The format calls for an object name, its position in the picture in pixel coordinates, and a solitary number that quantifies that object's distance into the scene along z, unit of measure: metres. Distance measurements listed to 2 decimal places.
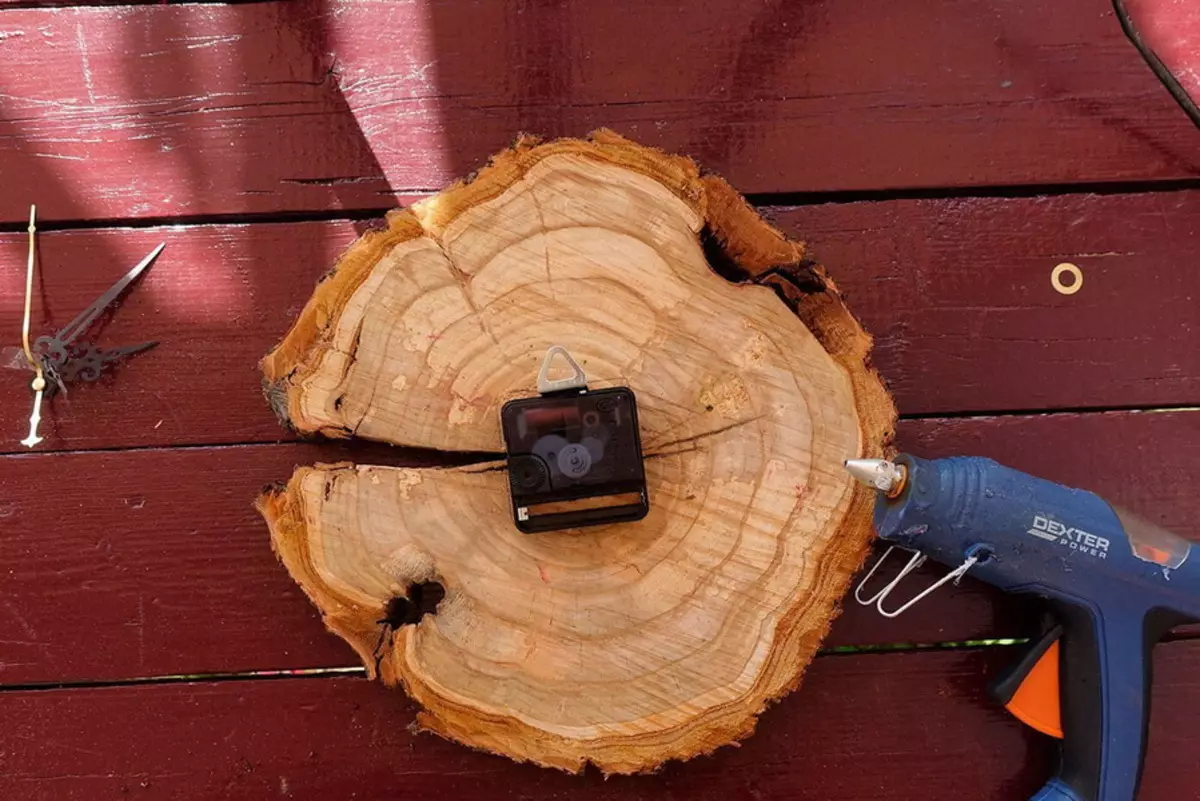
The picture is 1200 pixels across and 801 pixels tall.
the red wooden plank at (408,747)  1.10
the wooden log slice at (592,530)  0.92
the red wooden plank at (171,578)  1.12
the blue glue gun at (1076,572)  0.91
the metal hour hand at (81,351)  1.13
